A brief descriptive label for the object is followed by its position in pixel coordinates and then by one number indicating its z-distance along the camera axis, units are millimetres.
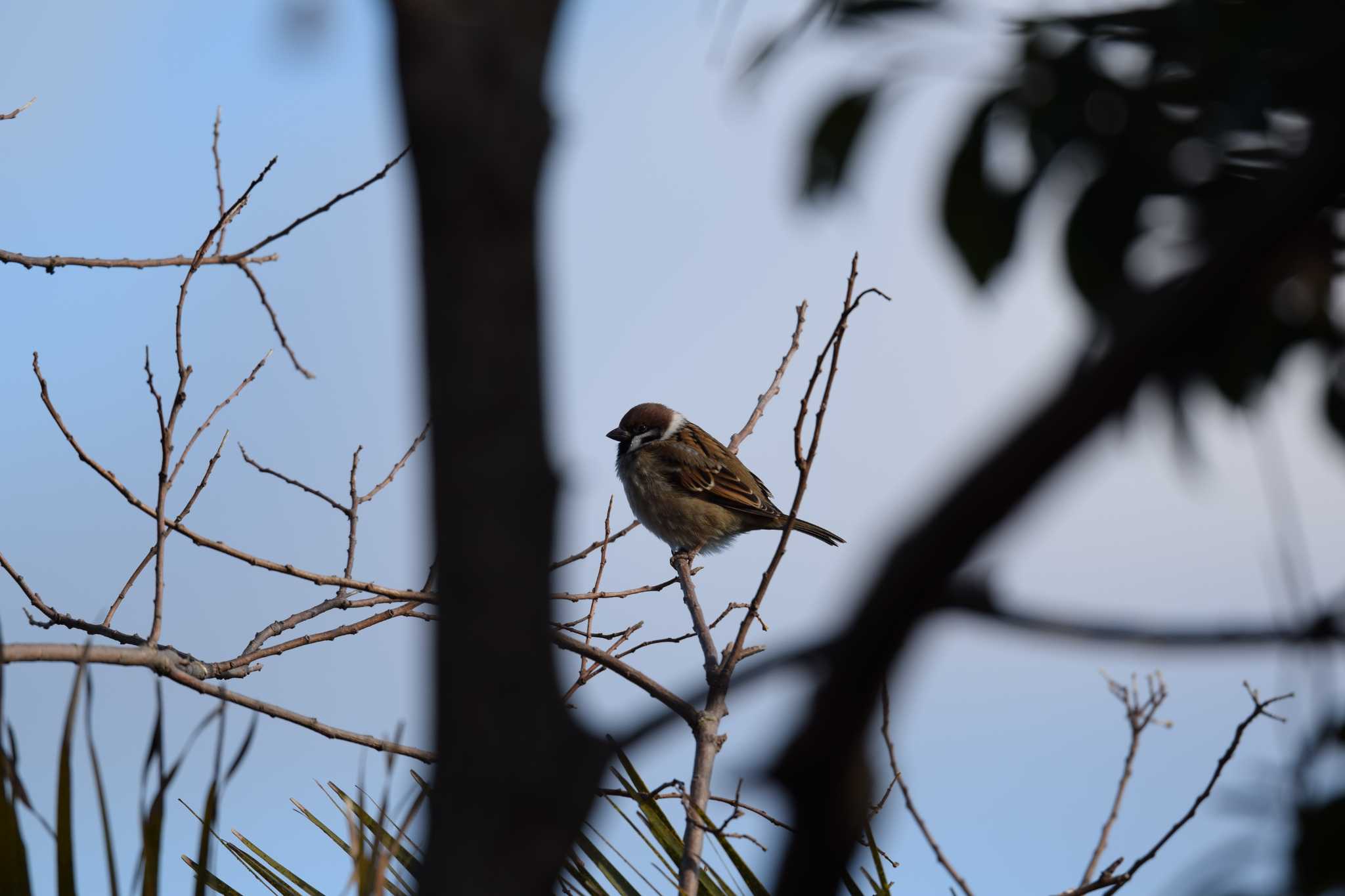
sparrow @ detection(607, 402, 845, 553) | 12035
